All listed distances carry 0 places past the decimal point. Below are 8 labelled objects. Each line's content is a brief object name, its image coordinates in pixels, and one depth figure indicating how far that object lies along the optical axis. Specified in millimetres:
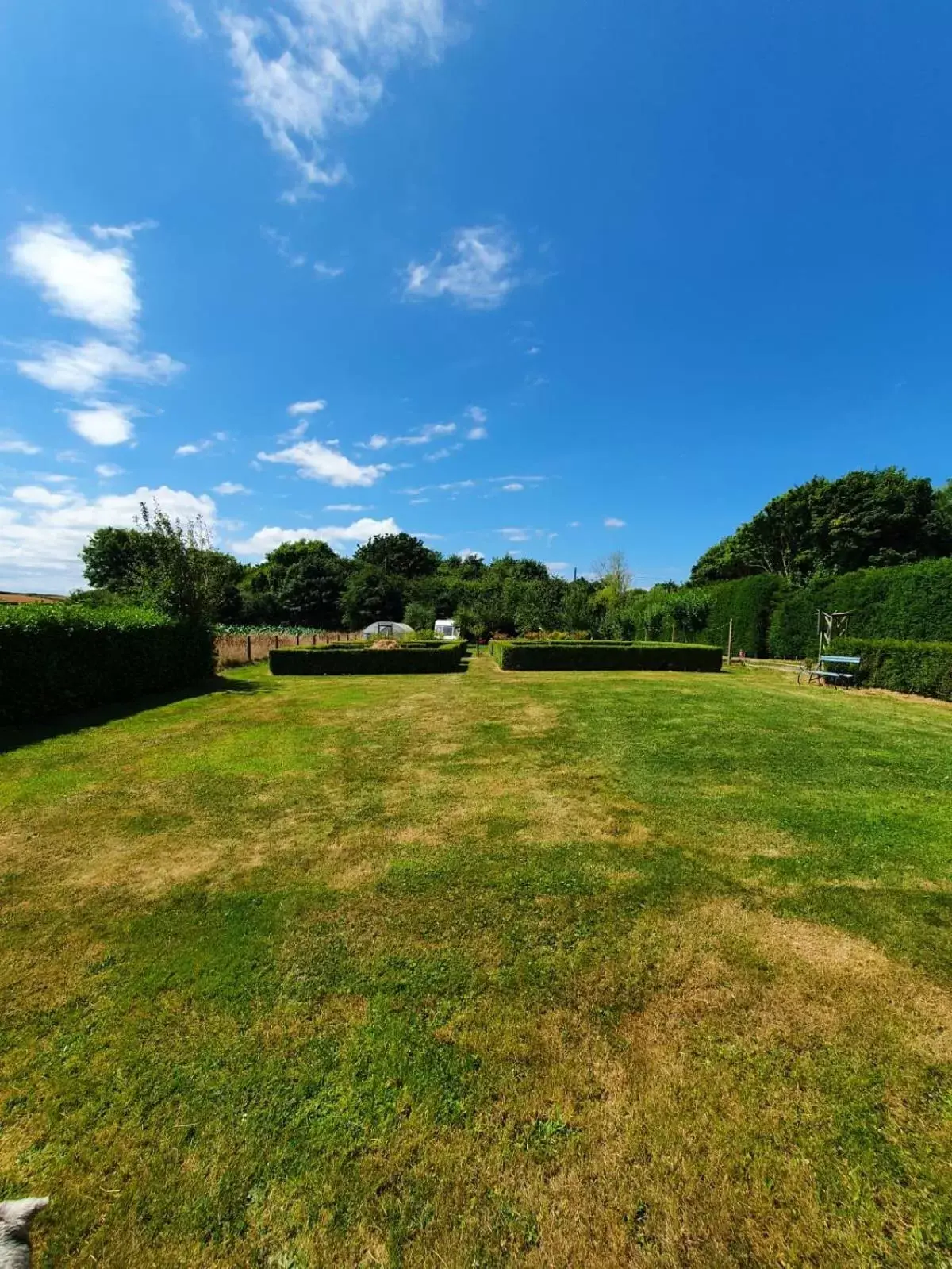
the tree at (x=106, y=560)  51844
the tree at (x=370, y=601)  49594
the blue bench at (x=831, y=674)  12459
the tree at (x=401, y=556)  63594
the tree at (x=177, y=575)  14266
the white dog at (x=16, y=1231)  1405
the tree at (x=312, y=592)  51906
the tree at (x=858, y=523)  30406
